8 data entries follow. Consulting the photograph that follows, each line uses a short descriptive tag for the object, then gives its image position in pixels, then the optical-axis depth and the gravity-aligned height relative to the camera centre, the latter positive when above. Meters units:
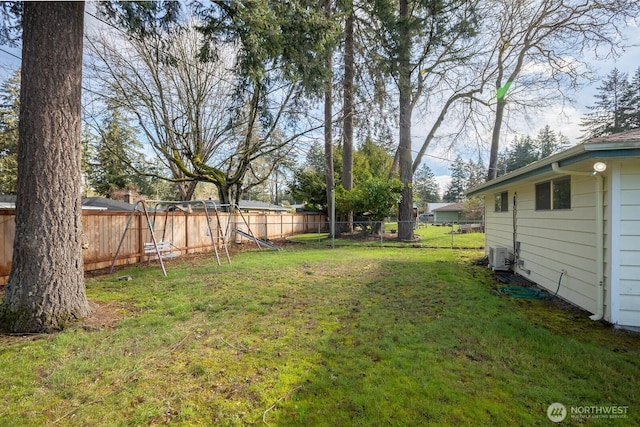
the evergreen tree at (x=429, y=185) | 64.88 +6.83
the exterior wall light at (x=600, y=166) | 3.31 +0.56
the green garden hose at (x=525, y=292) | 4.76 -1.40
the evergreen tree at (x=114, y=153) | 12.07 +3.71
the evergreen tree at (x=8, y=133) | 18.62 +5.44
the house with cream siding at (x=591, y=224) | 3.37 -0.15
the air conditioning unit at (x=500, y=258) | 6.86 -1.08
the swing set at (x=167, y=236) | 6.80 -0.75
